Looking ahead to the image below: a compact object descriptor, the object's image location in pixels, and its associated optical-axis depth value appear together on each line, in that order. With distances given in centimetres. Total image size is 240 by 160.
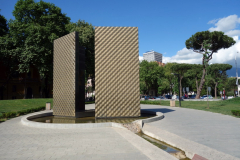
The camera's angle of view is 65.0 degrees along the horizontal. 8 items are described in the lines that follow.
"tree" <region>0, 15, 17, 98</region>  2891
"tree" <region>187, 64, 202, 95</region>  5281
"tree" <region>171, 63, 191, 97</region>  5248
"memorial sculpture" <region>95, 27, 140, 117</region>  1277
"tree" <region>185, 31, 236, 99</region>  3747
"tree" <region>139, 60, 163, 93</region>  5583
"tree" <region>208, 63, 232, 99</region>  5216
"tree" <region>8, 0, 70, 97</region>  2758
